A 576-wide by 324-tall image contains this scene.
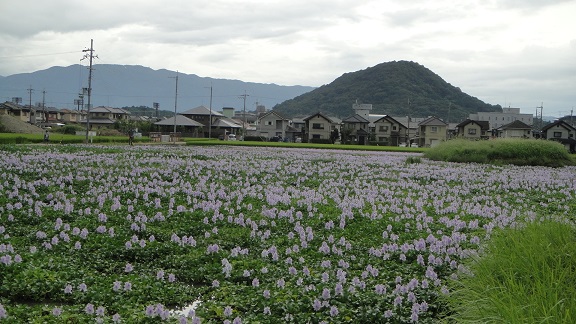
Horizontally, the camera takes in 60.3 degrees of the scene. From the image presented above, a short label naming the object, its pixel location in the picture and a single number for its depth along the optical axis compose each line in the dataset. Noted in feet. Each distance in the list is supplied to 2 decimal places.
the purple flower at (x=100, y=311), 17.10
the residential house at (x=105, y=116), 303.68
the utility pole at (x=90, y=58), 157.28
